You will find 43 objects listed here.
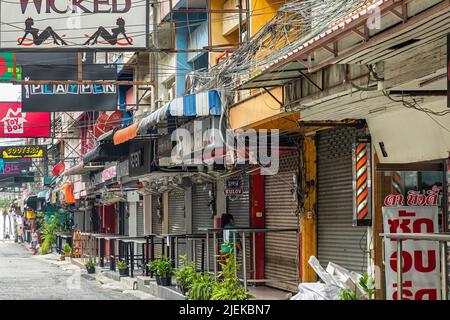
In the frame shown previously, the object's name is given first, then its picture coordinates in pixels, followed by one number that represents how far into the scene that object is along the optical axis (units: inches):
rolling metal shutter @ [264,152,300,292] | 747.4
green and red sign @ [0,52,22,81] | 1073.0
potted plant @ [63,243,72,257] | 1637.6
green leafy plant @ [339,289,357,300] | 514.3
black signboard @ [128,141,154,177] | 928.9
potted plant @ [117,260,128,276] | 1056.2
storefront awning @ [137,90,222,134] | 705.6
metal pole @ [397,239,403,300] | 367.2
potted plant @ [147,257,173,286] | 853.2
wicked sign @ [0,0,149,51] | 658.8
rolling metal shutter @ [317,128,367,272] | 649.6
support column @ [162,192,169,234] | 1190.3
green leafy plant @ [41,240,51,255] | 1998.0
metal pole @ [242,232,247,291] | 649.0
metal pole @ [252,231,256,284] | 832.9
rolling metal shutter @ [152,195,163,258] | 1254.6
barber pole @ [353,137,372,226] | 564.4
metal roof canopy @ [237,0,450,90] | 343.6
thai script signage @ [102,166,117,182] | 1165.7
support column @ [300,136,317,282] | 708.7
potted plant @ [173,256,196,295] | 740.6
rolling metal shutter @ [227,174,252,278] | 848.3
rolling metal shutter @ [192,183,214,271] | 993.5
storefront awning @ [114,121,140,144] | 829.2
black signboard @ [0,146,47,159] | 1876.2
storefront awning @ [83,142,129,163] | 1067.9
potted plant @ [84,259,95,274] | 1214.9
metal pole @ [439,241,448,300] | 345.4
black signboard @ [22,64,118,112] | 1015.6
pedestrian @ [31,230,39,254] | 2215.6
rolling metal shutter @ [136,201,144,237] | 1359.5
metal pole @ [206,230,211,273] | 728.3
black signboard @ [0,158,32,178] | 2295.8
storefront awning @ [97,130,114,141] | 969.3
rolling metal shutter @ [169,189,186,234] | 1115.9
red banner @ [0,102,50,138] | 1540.4
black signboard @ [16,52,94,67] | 985.5
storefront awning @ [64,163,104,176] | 1346.0
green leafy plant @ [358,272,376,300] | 524.1
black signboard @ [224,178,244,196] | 838.5
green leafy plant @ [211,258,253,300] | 625.3
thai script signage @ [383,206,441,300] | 456.1
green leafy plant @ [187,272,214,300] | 689.6
